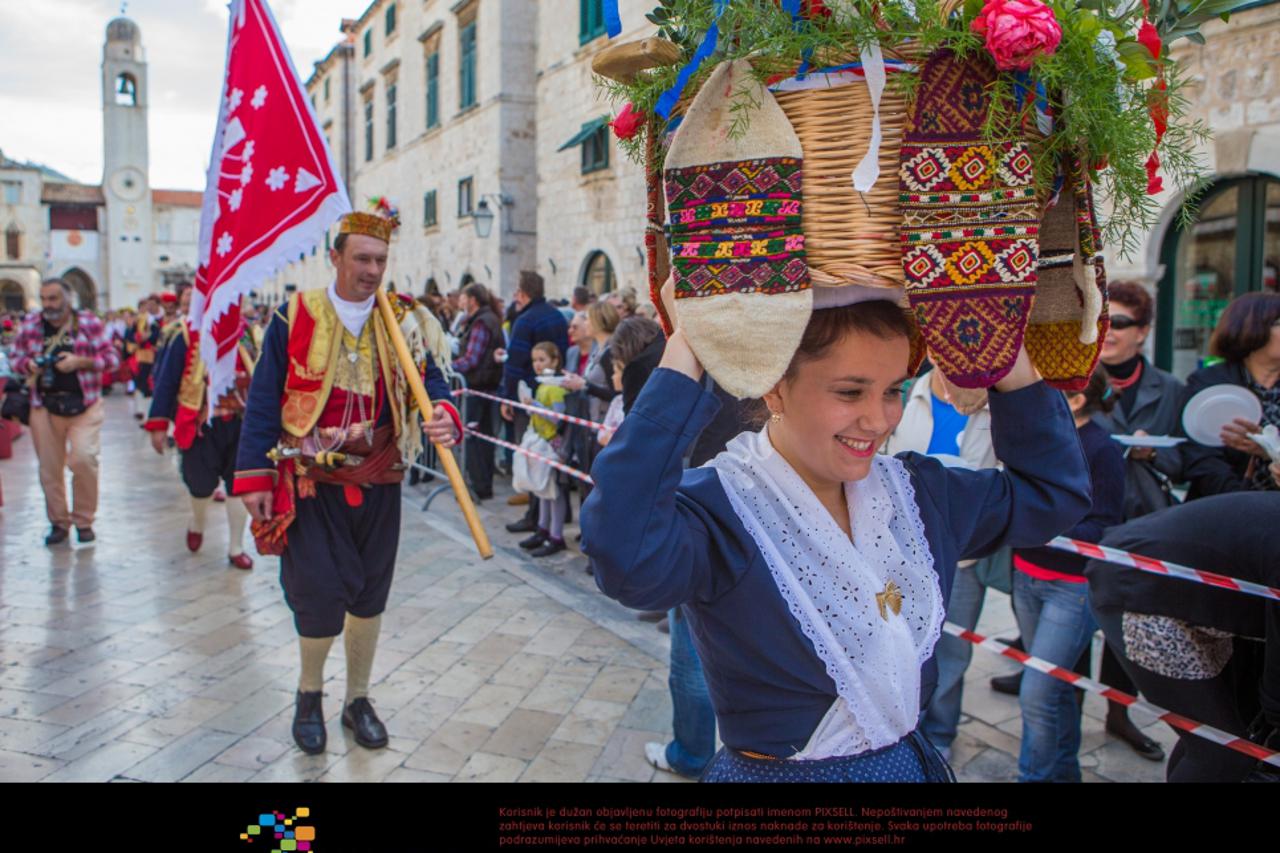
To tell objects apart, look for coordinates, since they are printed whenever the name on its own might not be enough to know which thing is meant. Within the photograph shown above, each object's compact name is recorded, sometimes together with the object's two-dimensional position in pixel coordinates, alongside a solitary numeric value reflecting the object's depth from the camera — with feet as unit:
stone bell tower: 194.70
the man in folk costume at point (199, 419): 22.26
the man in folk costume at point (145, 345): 55.57
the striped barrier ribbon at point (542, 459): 21.24
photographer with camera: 24.54
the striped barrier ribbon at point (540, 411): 21.12
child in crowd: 24.40
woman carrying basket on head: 4.91
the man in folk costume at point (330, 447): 12.70
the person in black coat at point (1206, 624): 8.00
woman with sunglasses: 13.20
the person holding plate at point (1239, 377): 12.51
